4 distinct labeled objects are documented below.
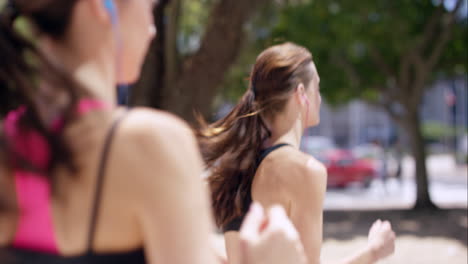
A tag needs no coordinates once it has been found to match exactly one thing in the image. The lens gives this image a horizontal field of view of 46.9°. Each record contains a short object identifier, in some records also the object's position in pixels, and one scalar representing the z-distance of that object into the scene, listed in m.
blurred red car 19.88
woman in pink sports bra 0.97
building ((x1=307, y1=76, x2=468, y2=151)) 53.12
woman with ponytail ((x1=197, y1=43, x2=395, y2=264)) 2.01
